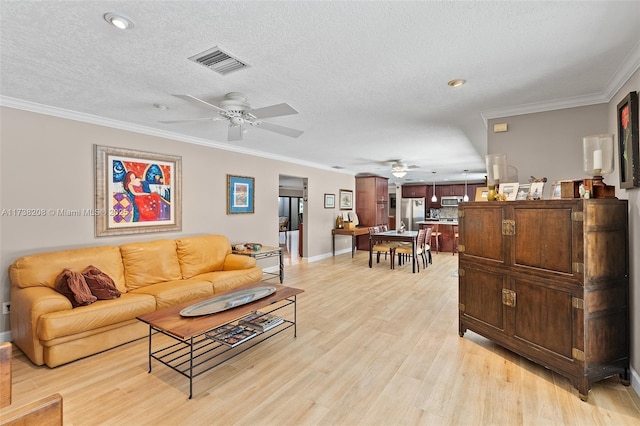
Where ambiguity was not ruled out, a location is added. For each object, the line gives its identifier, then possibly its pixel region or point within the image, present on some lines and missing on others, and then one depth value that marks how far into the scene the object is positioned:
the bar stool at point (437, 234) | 8.79
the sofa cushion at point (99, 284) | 2.96
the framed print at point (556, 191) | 2.42
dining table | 6.15
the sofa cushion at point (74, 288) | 2.78
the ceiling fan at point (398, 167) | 6.66
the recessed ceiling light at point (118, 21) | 1.69
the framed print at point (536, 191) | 2.64
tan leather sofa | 2.52
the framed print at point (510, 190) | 2.79
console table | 7.91
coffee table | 2.16
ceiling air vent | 2.12
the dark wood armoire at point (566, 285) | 2.15
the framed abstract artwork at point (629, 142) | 2.14
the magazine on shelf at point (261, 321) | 2.75
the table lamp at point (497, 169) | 3.01
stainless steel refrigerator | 11.75
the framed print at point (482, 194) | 3.18
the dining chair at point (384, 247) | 6.54
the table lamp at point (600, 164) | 2.25
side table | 4.80
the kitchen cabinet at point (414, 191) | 11.91
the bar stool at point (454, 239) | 8.57
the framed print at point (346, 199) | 8.60
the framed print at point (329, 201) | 7.89
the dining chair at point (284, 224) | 11.62
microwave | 11.35
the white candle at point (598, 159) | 2.26
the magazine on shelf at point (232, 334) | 2.48
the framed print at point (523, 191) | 2.72
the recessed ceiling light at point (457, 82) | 2.55
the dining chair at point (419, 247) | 6.34
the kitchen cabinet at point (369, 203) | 9.00
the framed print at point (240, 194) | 5.21
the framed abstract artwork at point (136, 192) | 3.63
